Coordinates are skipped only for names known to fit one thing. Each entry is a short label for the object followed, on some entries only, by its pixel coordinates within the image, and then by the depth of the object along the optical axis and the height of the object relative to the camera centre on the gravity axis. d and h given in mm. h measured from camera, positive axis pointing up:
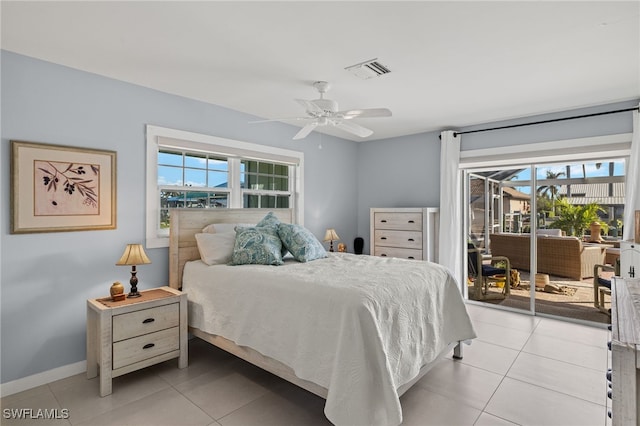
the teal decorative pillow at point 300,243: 3314 -320
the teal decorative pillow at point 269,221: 3588 -104
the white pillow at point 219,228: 3477 -174
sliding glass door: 4020 -269
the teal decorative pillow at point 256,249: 3086 -349
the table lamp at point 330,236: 4906 -356
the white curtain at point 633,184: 3477 +299
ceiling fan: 2824 +856
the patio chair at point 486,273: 4684 -862
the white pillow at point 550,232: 4328 -256
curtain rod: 3549 +1096
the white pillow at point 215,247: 3197 -350
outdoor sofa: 4160 -533
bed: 1863 -750
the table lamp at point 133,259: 2725 -397
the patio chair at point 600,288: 3969 -905
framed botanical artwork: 2561 +186
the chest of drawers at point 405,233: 4703 -302
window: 3340 +423
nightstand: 2490 -971
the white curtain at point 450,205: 4742 +100
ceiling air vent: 2735 +1200
